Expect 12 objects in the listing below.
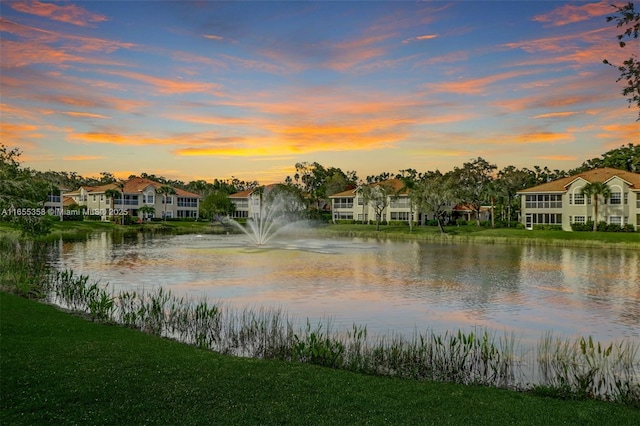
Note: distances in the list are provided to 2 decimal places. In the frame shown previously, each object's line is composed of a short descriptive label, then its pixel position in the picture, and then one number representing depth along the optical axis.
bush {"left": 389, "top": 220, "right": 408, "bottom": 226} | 98.63
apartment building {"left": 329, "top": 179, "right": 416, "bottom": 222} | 99.76
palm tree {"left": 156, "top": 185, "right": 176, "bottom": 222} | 113.60
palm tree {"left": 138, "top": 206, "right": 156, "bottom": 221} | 108.44
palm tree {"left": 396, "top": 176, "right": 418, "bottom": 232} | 89.44
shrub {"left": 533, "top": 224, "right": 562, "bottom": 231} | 78.81
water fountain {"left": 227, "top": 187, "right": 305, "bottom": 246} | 108.69
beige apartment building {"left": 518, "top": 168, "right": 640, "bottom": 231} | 73.94
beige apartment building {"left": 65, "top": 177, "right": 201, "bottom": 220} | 111.50
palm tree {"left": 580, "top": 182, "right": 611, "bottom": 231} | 73.44
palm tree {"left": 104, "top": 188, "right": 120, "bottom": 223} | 102.25
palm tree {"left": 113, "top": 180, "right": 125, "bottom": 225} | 109.56
